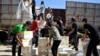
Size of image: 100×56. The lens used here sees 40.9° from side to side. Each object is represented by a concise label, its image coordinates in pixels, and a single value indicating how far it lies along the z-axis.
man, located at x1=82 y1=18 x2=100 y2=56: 4.90
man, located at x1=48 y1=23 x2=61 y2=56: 5.15
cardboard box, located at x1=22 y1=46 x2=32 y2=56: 5.07
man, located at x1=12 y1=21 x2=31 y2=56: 5.10
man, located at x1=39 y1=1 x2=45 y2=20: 8.25
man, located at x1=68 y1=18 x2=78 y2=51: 6.51
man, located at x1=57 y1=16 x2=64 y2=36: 7.47
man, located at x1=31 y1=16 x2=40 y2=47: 6.22
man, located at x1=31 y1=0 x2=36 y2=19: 8.21
